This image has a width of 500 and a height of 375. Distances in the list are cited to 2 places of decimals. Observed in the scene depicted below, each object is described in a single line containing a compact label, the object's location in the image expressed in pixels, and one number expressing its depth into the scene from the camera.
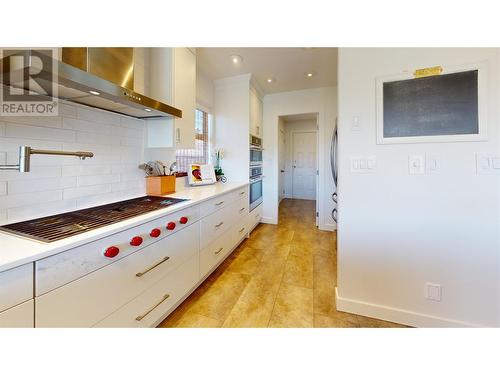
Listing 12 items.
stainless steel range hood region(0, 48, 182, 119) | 0.82
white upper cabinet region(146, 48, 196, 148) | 1.82
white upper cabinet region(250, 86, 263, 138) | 3.21
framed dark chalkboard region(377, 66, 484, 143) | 1.21
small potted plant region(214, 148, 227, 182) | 3.12
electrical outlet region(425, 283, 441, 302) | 1.33
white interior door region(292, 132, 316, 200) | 5.94
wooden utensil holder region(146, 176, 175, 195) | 1.84
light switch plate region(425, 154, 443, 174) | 1.28
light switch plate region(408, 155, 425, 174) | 1.31
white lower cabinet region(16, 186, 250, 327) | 0.70
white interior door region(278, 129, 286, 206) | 5.67
